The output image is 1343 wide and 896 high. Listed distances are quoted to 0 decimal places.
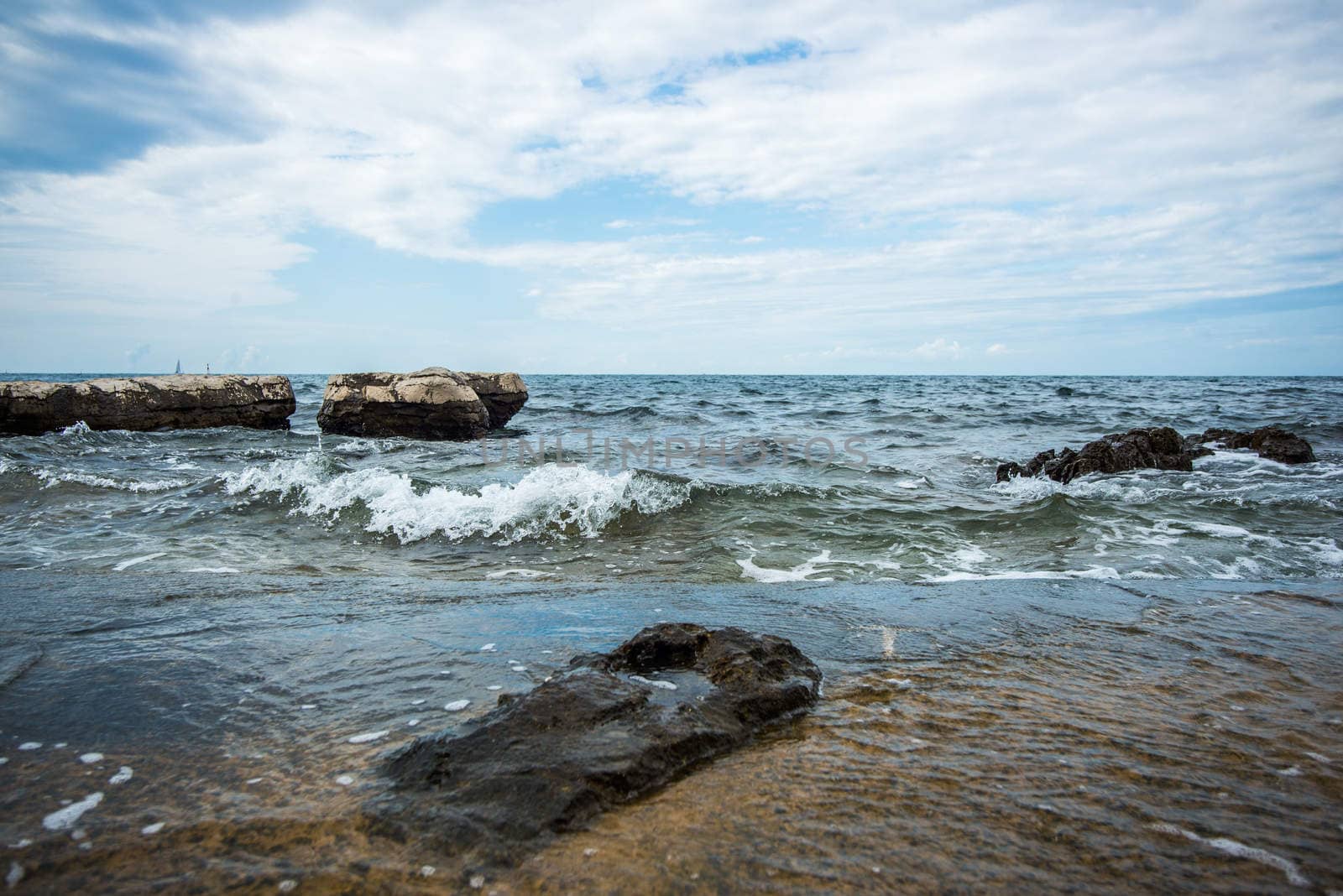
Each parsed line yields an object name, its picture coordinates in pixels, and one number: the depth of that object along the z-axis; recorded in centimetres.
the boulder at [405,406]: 1342
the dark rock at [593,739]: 183
